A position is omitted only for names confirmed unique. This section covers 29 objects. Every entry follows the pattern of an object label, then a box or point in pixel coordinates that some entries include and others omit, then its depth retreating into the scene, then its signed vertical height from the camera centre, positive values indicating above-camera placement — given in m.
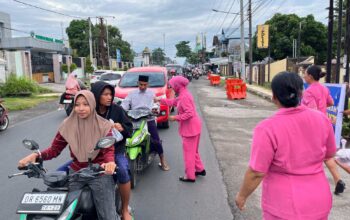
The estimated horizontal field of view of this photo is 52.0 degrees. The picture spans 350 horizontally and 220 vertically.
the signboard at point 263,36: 29.89 +2.58
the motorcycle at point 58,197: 2.54 -0.92
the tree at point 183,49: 129.65 +7.30
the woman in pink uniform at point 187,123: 5.50 -0.83
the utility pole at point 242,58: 30.98 +0.81
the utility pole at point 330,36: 9.83 +0.80
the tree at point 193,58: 109.43 +3.25
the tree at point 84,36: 75.00 +7.62
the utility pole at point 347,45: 10.21 +0.57
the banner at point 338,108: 7.18 -0.86
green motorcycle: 5.22 -1.12
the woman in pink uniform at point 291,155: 2.32 -0.58
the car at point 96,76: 27.01 -0.36
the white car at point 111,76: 20.59 -0.31
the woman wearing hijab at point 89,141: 2.95 -0.58
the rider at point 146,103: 6.25 -0.58
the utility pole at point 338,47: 10.08 +0.49
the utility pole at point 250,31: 32.37 +3.23
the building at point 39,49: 38.25 +2.77
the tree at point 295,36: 41.00 +3.50
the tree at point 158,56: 137.70 +5.42
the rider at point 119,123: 3.69 -0.55
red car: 10.35 -0.43
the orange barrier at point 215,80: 32.53 -1.07
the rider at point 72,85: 12.30 -0.44
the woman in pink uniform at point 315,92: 5.63 -0.42
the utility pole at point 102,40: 47.66 +4.13
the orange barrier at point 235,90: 19.47 -1.20
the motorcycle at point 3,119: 10.49 -1.34
